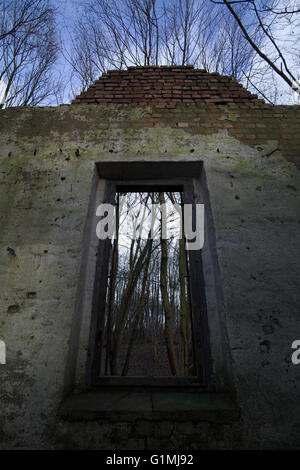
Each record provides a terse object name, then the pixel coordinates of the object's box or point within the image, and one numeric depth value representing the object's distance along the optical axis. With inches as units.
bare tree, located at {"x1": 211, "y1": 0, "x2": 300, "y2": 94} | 131.6
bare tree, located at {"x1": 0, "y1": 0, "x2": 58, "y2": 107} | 191.8
